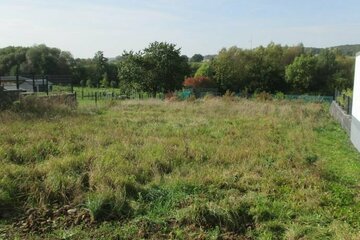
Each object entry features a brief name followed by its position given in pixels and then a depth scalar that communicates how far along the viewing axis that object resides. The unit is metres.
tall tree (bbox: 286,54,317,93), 50.00
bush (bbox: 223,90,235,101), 28.03
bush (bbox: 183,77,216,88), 48.75
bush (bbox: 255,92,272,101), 30.67
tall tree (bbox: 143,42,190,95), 41.47
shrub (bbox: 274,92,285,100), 33.35
